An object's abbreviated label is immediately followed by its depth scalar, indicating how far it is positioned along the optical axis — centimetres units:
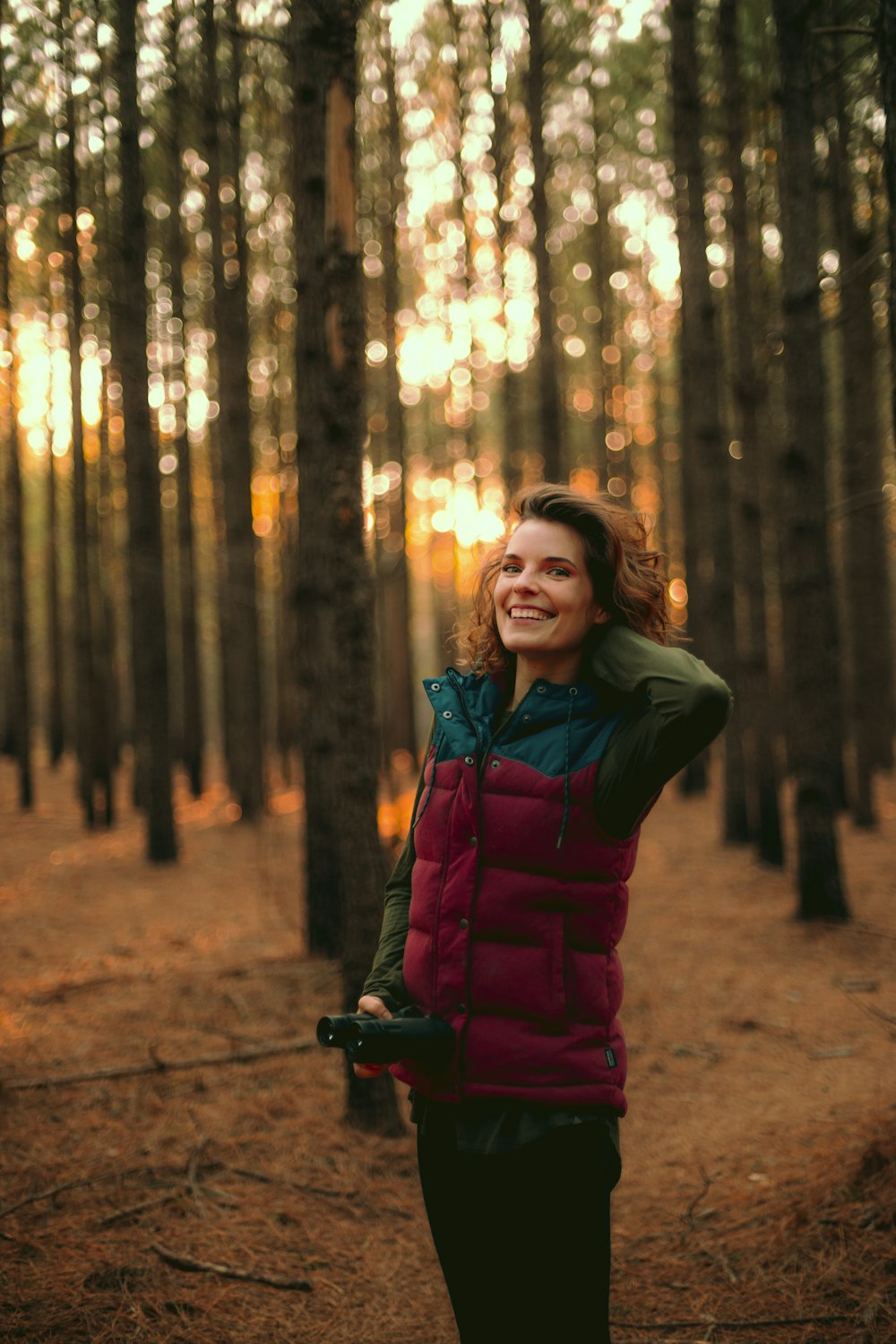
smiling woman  184
